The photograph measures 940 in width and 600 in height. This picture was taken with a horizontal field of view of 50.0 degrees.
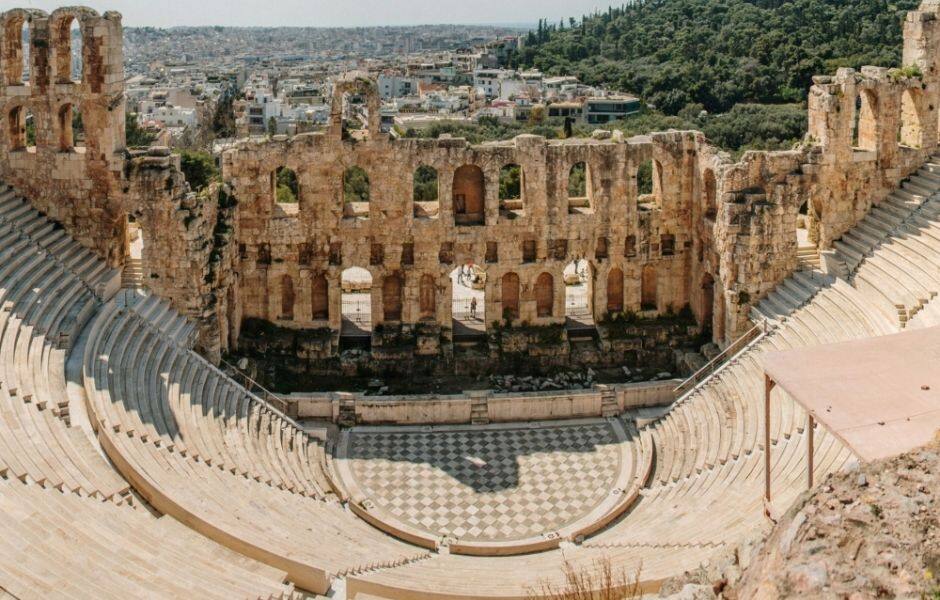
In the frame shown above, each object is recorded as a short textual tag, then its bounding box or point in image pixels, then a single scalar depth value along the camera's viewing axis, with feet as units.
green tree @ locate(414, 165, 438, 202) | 182.60
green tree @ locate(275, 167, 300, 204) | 158.81
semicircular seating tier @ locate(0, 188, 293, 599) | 47.98
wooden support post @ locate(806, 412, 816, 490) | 50.47
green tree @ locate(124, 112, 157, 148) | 205.98
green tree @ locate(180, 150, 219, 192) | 162.50
